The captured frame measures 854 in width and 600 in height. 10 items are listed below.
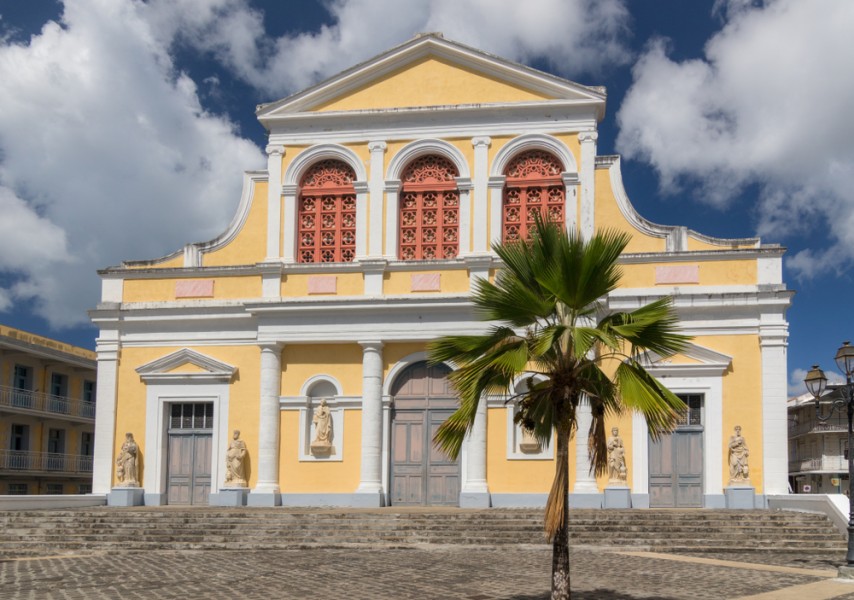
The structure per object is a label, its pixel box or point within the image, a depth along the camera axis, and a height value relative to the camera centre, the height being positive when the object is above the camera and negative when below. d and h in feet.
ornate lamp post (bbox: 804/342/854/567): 52.65 +2.84
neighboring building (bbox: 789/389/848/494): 198.08 -3.32
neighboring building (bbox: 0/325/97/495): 128.36 +1.63
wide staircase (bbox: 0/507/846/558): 64.23 -6.43
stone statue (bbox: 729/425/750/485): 78.02 -1.89
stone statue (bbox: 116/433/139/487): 85.92 -3.07
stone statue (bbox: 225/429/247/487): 83.92 -2.80
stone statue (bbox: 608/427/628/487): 79.46 -2.25
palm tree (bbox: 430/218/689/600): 36.99 +3.11
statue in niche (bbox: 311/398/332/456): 83.87 -0.02
